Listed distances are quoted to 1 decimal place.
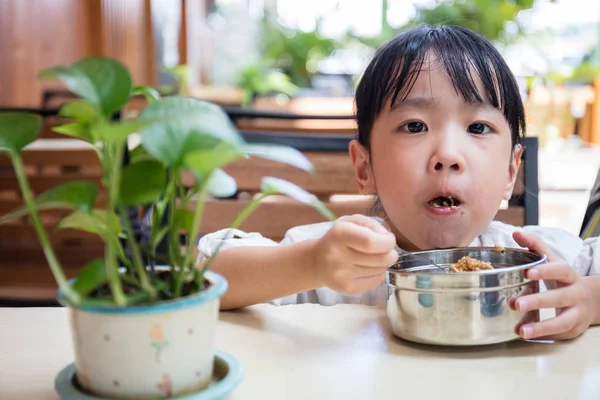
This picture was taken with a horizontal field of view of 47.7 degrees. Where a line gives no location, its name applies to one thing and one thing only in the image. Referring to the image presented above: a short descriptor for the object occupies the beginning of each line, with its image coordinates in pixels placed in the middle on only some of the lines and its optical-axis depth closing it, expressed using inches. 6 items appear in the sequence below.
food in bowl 30.0
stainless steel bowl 25.4
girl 32.8
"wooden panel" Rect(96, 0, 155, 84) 196.9
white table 22.1
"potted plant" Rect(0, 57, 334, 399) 16.2
